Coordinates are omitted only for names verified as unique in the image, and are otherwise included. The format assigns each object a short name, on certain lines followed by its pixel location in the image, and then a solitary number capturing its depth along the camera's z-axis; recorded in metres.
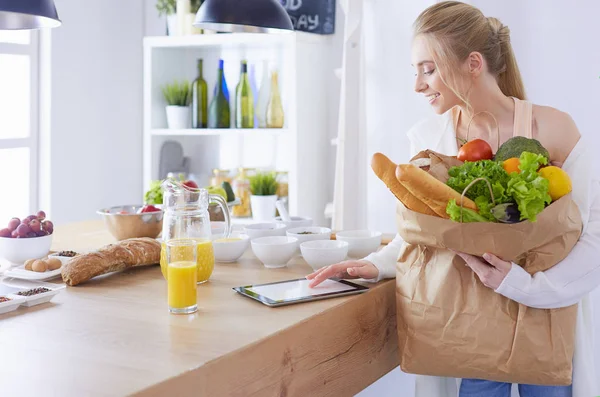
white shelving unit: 3.43
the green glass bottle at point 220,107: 3.70
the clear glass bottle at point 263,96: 3.66
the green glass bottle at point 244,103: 3.61
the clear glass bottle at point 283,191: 3.56
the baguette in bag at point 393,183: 1.42
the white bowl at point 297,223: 2.09
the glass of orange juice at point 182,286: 1.35
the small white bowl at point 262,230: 1.96
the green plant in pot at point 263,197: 3.34
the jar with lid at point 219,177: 3.60
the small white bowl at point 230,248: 1.82
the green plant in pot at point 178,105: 3.78
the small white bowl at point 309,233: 1.92
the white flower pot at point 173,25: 3.75
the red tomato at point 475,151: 1.47
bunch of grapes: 1.76
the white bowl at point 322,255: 1.73
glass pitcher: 1.54
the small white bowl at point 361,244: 1.86
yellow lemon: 1.38
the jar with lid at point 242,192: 3.46
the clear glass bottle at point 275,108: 3.55
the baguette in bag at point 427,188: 1.35
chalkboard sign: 3.50
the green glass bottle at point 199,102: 3.76
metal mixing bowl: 2.04
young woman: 1.57
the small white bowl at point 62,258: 1.74
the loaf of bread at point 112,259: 1.61
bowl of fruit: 1.75
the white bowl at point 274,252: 1.77
